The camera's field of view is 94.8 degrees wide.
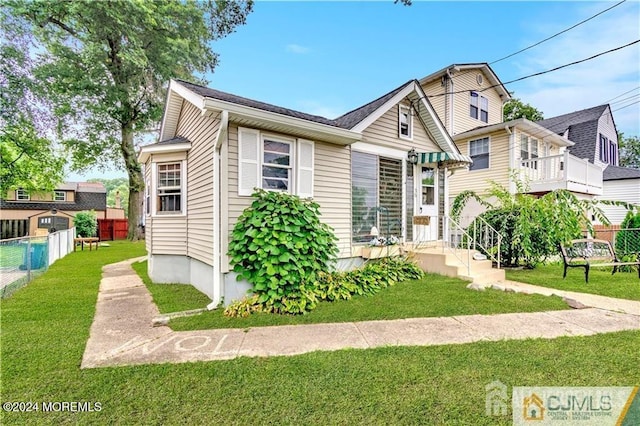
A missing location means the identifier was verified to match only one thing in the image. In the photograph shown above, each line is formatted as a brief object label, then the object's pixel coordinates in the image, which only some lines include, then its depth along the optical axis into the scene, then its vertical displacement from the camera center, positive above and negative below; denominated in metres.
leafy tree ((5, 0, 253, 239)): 14.73 +8.71
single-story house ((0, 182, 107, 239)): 22.52 +0.89
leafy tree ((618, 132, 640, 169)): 32.31 +7.26
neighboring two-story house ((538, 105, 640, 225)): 17.28 +4.55
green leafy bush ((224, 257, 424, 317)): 4.96 -1.39
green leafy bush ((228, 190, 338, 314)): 4.92 -0.60
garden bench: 7.20 -1.10
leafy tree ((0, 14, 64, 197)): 14.94 +5.25
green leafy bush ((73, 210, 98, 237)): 18.11 -0.53
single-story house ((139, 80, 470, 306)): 5.36 +1.03
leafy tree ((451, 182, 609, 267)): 7.87 -0.19
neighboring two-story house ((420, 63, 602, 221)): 12.48 +3.30
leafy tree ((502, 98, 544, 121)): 26.00 +9.36
